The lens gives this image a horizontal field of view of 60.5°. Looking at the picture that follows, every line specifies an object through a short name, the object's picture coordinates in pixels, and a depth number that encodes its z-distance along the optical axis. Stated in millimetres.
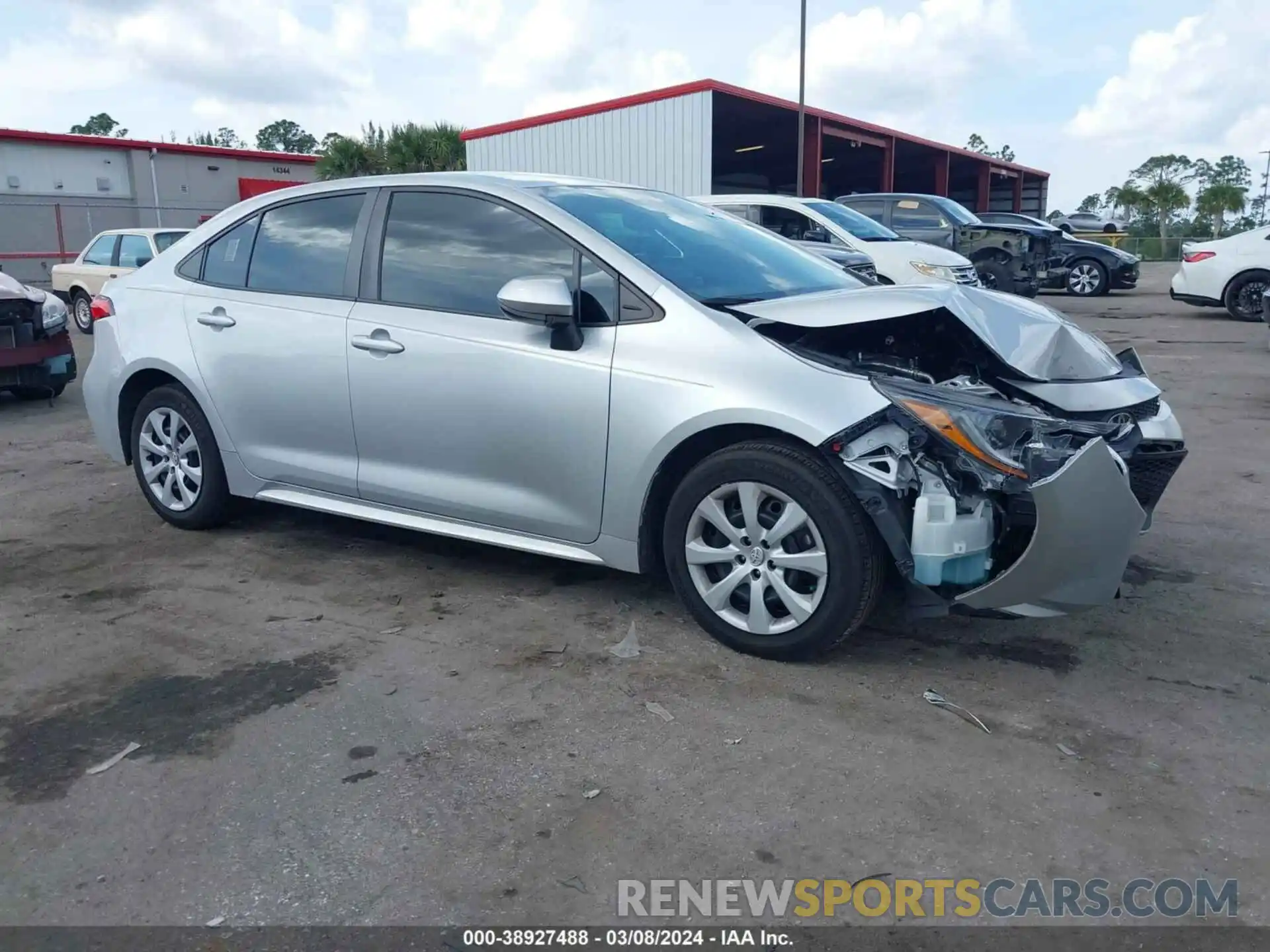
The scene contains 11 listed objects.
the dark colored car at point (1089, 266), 19578
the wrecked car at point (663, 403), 3523
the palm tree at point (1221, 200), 53000
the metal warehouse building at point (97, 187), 27406
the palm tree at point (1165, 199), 52094
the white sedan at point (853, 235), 12625
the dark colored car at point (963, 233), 17156
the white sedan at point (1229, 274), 14555
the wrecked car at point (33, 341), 8914
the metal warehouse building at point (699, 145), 23438
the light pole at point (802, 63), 23928
